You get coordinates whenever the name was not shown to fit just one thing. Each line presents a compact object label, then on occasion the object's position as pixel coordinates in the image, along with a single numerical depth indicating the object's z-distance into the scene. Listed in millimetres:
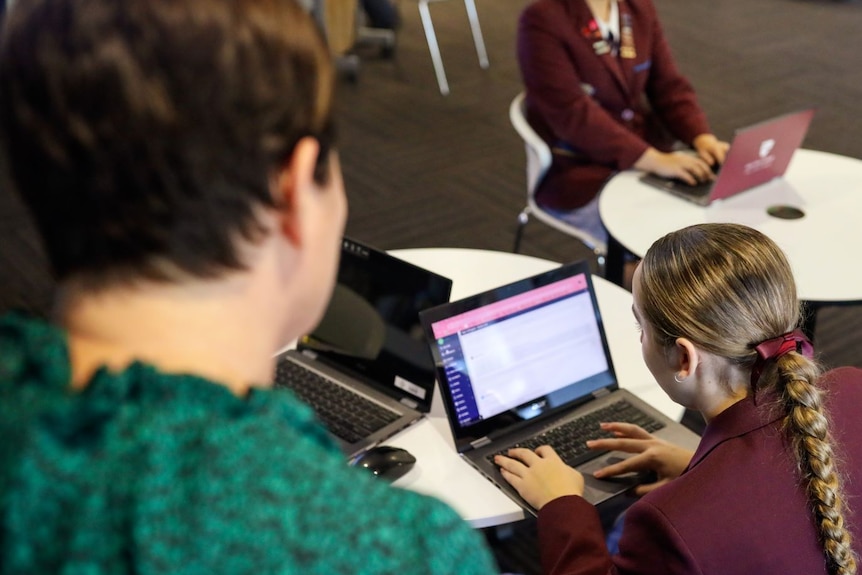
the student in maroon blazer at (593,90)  2498
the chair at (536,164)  2535
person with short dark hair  462
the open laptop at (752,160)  2027
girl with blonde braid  1047
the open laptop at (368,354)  1435
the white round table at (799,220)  1799
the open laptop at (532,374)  1375
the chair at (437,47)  4926
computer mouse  1280
